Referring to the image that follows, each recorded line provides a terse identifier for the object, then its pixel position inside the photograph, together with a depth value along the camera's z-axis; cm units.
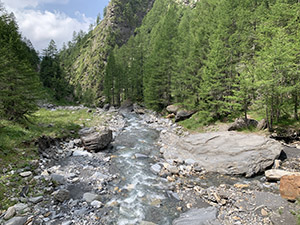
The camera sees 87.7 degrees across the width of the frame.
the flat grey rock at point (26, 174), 925
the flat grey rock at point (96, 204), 810
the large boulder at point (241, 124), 1786
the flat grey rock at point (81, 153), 1420
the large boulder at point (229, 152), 1126
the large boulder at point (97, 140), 1518
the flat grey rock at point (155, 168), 1201
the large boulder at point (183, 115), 2507
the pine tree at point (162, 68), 3136
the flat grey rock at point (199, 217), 698
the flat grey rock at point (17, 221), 635
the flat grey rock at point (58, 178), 977
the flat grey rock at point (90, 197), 852
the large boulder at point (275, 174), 973
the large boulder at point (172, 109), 2868
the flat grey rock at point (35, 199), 784
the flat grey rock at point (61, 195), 821
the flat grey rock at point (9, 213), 661
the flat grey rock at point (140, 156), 1462
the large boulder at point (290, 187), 735
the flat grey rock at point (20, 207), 711
